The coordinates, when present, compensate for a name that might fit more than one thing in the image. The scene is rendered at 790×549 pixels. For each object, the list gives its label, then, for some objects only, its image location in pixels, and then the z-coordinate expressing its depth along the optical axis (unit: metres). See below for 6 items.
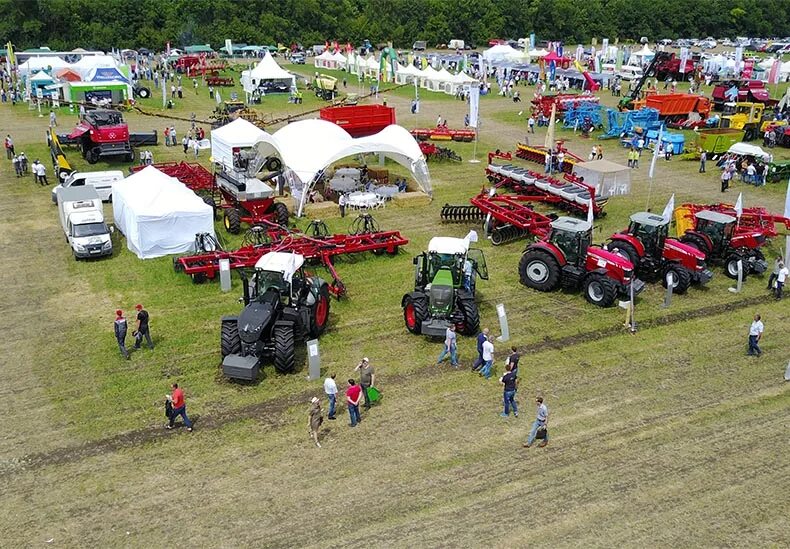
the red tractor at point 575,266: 15.51
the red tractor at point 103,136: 27.56
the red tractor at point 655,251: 16.52
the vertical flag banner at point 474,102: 30.27
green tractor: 13.84
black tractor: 12.24
